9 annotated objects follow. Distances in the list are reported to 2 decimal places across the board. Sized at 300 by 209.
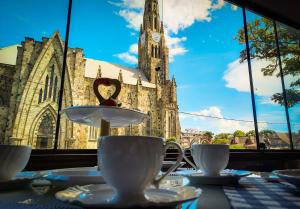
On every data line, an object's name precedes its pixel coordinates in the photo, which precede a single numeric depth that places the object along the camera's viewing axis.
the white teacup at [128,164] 0.35
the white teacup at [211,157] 0.62
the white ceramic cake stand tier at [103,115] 0.76
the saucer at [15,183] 0.48
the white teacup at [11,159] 0.49
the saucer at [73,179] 0.48
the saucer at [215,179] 0.58
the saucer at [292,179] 0.46
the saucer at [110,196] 0.29
